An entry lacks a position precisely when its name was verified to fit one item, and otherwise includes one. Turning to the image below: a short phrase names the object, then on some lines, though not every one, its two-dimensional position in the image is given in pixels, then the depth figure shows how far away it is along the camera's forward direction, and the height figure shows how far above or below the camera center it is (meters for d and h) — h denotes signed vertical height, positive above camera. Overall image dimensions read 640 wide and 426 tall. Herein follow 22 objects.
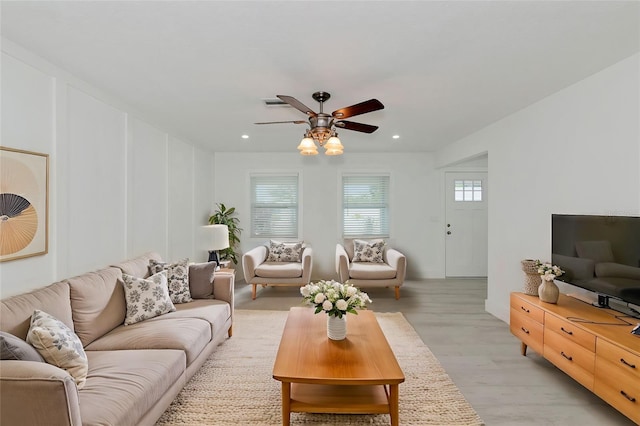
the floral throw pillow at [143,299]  2.57 -0.75
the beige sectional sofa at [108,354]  1.36 -0.90
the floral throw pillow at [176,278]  3.03 -0.66
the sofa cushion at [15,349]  1.48 -0.68
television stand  1.83 -0.91
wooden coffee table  1.85 -0.97
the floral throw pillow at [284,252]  5.33 -0.69
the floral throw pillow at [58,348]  1.67 -0.75
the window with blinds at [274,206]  6.09 +0.11
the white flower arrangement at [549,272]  2.63 -0.50
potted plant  5.61 -0.21
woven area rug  2.04 -1.35
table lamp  4.12 -0.34
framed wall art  1.99 +0.04
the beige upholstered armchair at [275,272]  4.72 -0.91
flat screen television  2.14 -0.31
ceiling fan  2.42 +0.79
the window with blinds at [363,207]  6.11 +0.10
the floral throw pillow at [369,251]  5.25 -0.67
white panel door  6.05 -0.22
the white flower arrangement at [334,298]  2.29 -0.65
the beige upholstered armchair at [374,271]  4.66 -0.89
